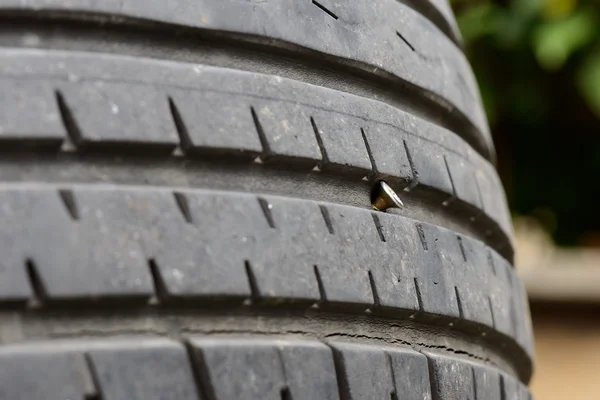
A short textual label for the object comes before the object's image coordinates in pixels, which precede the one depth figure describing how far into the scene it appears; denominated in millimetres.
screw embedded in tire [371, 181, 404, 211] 1038
